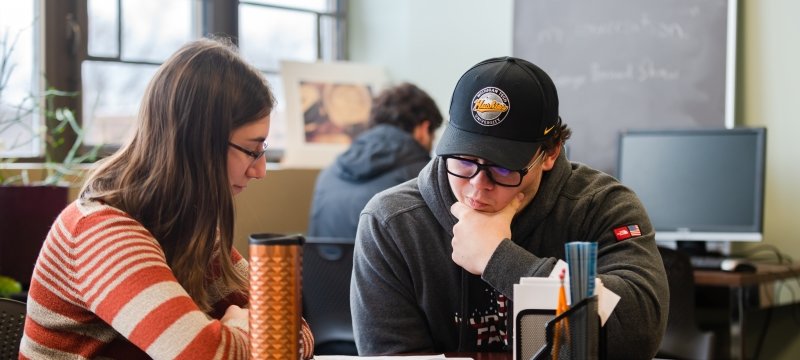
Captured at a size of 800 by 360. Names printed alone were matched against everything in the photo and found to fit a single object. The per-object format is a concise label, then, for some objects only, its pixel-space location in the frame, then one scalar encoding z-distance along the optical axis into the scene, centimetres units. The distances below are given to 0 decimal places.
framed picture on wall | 447
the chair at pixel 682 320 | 284
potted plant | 285
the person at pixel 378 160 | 351
